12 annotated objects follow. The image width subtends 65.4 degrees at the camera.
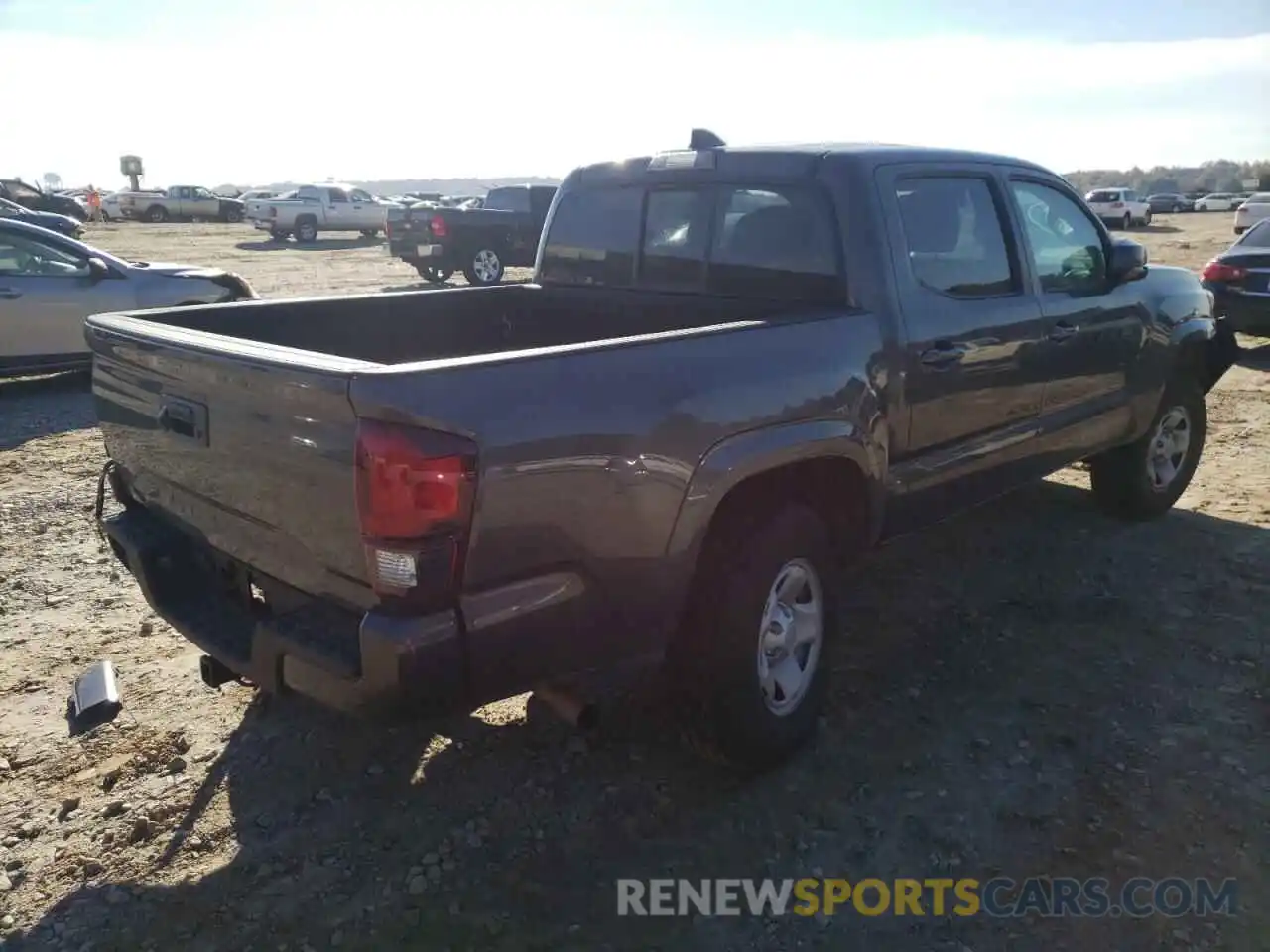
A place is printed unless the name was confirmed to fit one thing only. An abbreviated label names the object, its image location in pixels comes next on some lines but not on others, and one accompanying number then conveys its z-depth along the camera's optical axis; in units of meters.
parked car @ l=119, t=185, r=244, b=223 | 42.69
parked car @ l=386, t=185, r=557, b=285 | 18.12
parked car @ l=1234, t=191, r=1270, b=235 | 30.78
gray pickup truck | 2.32
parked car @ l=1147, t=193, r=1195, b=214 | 54.03
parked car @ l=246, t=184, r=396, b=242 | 31.97
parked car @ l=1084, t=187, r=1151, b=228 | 40.41
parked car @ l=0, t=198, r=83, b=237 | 23.22
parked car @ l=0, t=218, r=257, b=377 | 8.81
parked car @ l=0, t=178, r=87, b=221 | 34.78
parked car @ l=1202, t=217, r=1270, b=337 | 10.63
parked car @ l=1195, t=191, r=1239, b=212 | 53.81
